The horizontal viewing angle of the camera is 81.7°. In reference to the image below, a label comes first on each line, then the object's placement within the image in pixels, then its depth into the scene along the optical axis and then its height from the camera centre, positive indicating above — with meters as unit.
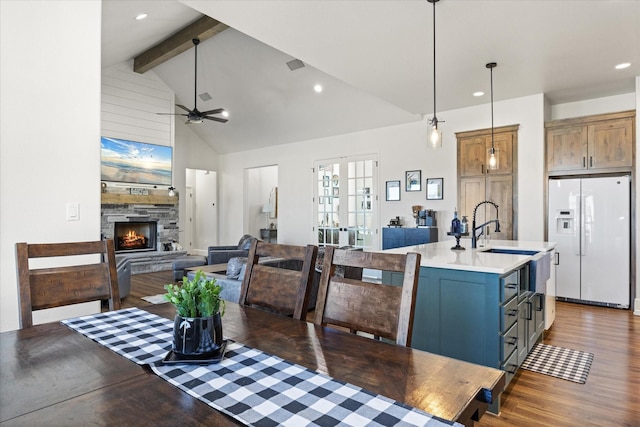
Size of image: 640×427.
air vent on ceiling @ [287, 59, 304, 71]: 6.21 +2.55
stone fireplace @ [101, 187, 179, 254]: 7.49 -0.10
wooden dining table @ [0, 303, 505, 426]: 0.79 -0.42
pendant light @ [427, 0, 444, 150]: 3.26 +0.70
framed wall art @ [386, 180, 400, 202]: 6.79 +0.42
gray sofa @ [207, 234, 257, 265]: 6.23 -0.68
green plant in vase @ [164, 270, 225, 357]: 1.04 -0.30
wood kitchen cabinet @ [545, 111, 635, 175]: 4.75 +0.93
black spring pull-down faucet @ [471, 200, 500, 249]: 3.54 -0.26
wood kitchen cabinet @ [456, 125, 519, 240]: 5.53 +0.57
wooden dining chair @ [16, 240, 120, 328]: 1.50 -0.28
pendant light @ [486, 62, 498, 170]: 4.15 +1.68
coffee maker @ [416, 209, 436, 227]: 6.14 -0.07
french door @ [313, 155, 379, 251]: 7.22 +0.24
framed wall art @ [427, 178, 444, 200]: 6.25 +0.43
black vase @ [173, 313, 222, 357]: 1.04 -0.34
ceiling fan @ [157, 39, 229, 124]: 6.22 +1.68
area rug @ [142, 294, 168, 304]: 5.06 -1.18
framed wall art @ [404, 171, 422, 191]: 6.52 +0.59
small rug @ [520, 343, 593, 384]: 2.81 -1.23
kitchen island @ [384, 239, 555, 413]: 2.27 -0.62
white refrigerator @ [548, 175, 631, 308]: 4.73 -0.32
